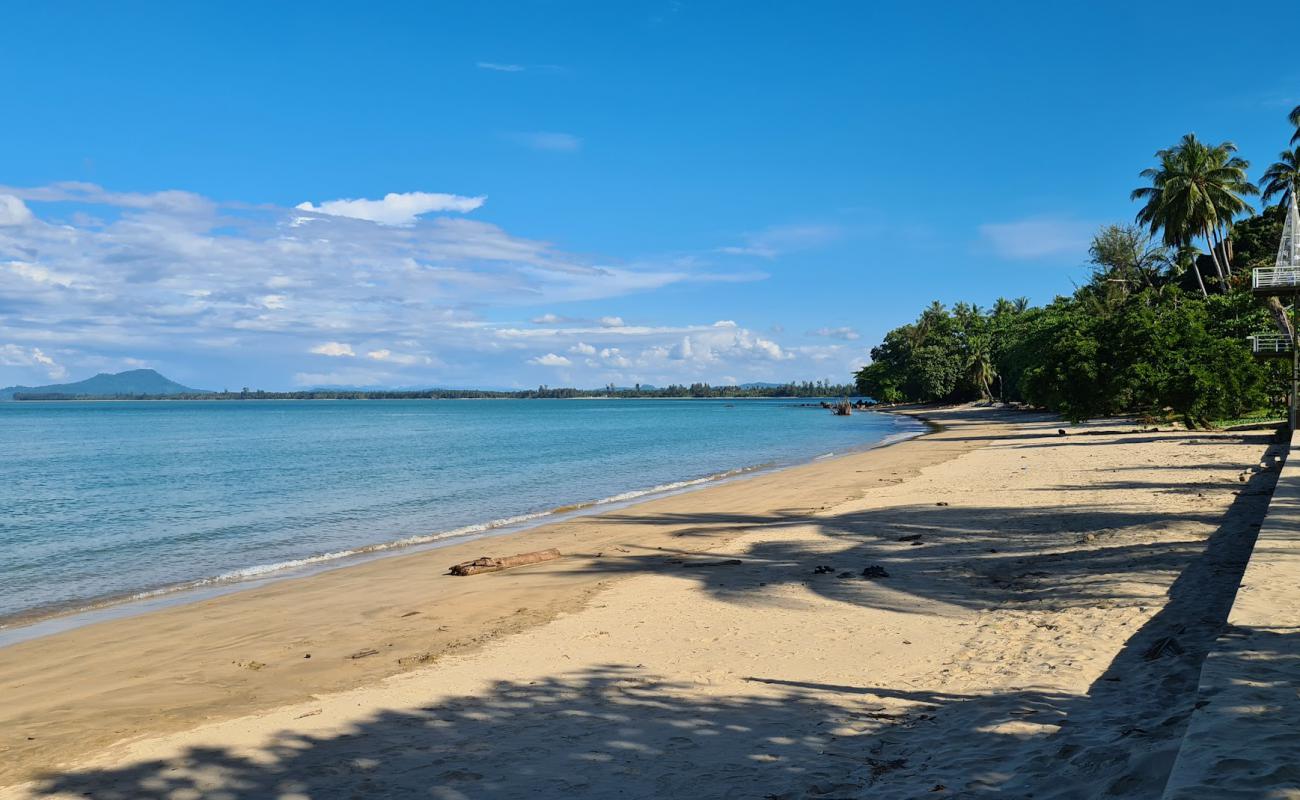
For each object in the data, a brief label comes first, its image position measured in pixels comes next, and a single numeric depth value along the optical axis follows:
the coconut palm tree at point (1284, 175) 58.75
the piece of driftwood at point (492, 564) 14.78
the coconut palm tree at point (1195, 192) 54.06
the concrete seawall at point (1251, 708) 4.07
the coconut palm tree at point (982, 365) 102.12
